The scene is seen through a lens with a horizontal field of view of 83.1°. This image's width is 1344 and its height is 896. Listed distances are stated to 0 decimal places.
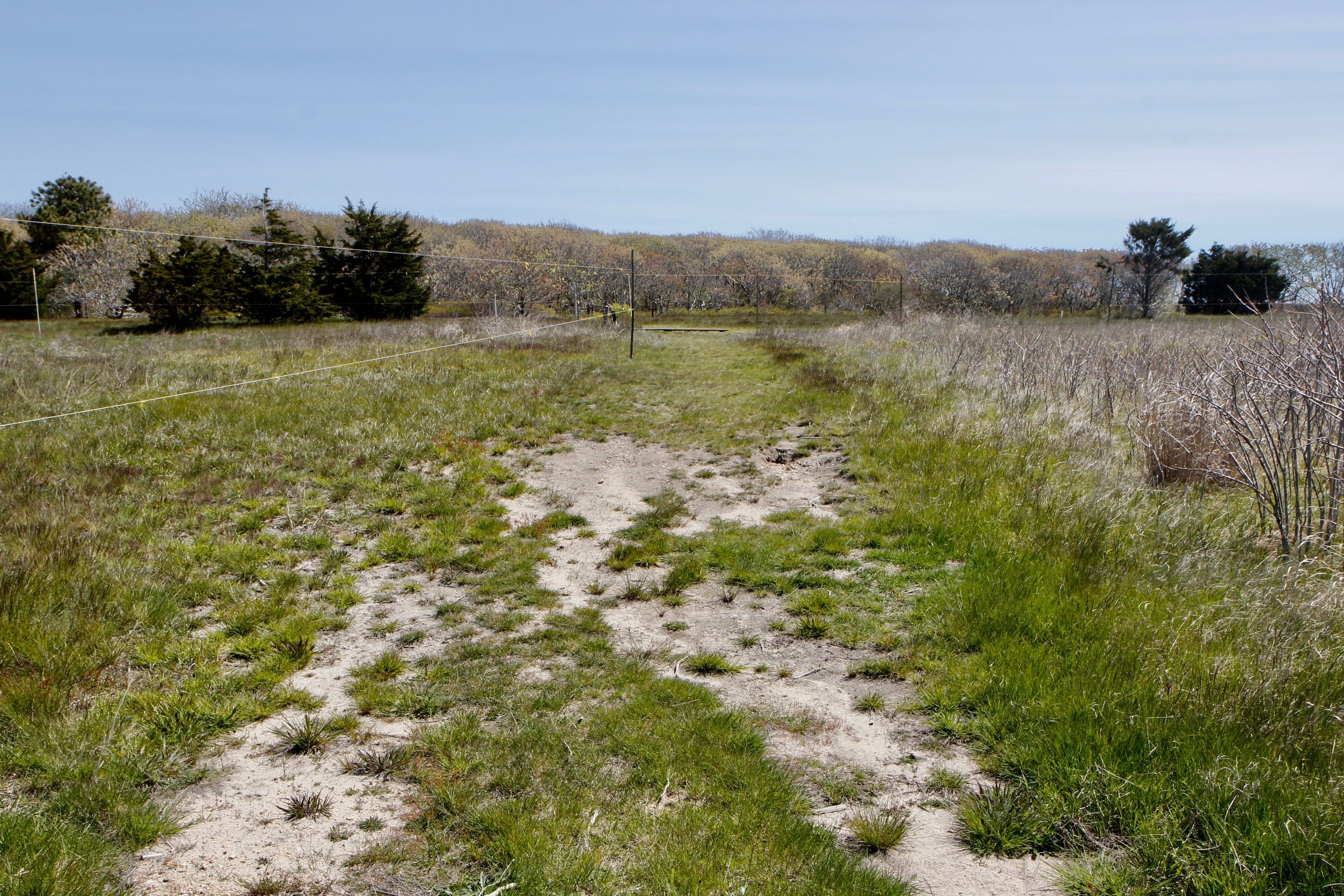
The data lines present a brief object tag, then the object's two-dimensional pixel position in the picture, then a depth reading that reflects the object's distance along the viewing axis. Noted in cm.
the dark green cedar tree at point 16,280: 2986
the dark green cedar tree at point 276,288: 2992
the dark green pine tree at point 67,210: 3622
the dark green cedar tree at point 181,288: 2809
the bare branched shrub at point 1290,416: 500
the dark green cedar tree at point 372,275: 3269
